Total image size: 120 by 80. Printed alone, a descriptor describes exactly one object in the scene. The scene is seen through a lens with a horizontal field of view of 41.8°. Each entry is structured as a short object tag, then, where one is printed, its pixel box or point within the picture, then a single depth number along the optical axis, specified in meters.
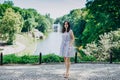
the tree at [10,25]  32.68
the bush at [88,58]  10.91
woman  5.99
